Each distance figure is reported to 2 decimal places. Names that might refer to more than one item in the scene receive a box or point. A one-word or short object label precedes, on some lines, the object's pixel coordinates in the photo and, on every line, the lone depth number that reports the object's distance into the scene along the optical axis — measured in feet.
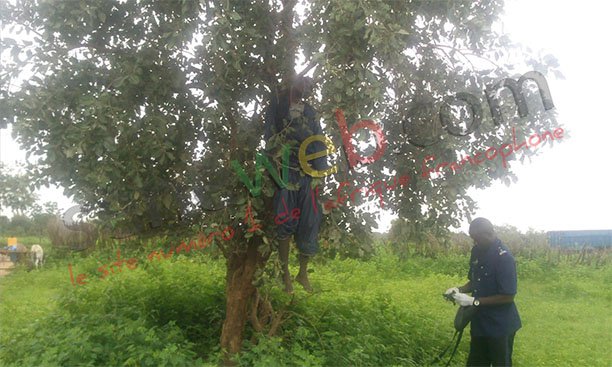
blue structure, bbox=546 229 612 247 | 53.98
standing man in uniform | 16.25
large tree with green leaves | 15.57
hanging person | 16.74
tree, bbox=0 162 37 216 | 24.54
